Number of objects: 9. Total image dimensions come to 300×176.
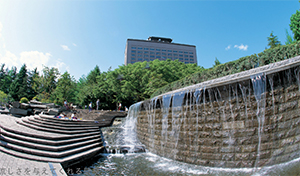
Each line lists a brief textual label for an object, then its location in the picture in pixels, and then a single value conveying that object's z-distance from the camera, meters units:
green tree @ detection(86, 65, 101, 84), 43.85
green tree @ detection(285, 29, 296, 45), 24.26
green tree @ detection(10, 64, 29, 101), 46.12
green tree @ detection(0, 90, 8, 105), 39.22
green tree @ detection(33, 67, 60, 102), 37.62
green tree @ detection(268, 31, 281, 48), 31.11
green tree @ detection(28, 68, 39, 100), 44.87
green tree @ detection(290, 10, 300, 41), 19.36
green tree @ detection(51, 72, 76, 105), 34.16
